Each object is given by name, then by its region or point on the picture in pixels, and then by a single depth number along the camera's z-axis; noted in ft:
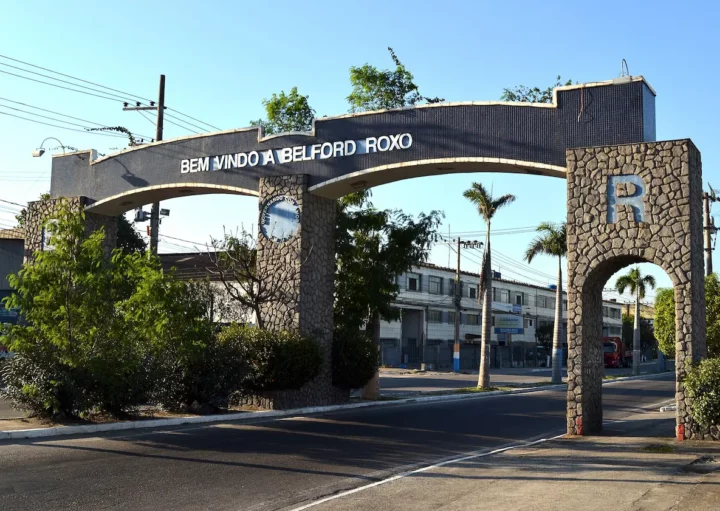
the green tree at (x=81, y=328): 52.85
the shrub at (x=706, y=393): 49.80
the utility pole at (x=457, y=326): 183.03
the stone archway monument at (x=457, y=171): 55.06
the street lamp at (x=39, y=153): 94.43
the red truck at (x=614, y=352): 241.96
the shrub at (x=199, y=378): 61.87
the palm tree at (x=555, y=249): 140.05
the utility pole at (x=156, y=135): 90.89
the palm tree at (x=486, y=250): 113.91
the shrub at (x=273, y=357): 67.87
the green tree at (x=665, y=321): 95.30
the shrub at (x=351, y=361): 76.54
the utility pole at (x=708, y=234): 122.11
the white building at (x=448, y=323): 220.64
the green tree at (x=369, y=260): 84.69
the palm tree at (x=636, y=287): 184.24
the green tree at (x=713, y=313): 81.41
